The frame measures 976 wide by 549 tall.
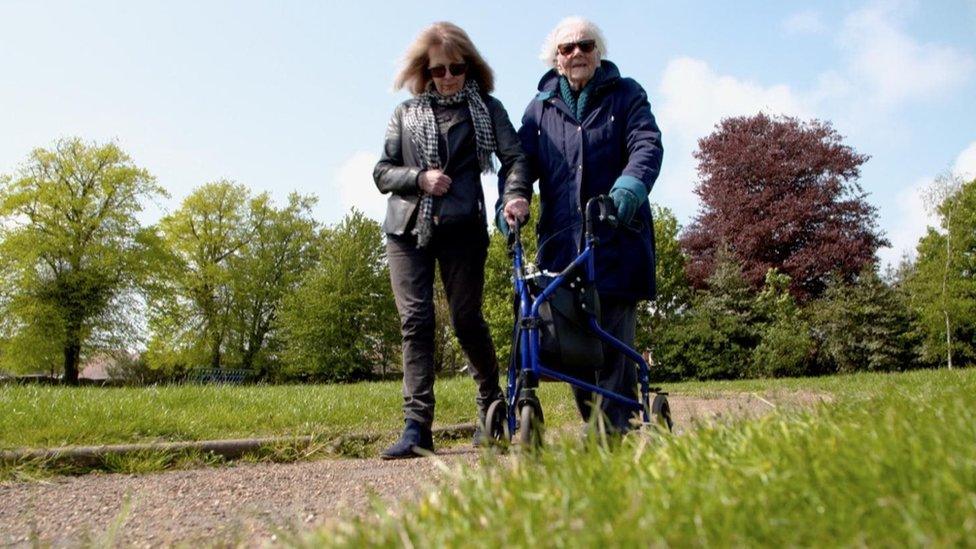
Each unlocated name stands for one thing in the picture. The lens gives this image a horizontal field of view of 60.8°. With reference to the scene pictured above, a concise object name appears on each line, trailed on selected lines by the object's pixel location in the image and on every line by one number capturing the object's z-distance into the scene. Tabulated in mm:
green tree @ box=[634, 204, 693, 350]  34500
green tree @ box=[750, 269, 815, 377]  27078
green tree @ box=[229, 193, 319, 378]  44406
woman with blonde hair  5090
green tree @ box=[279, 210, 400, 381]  40562
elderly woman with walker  4516
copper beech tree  32531
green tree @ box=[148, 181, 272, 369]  40875
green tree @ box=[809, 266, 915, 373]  28578
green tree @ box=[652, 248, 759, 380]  28875
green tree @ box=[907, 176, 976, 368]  29453
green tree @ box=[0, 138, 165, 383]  33656
